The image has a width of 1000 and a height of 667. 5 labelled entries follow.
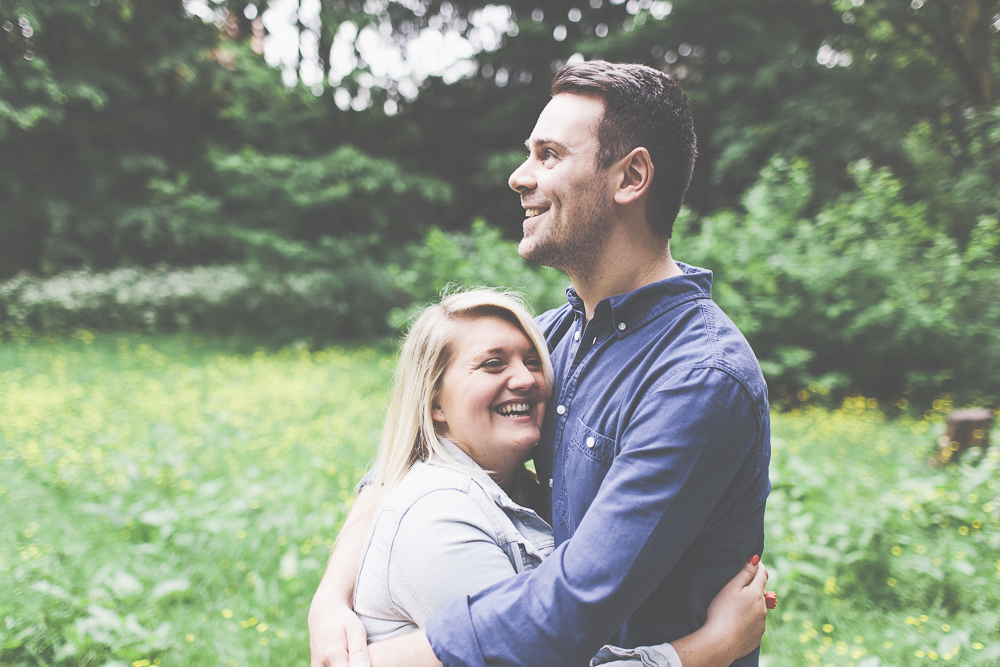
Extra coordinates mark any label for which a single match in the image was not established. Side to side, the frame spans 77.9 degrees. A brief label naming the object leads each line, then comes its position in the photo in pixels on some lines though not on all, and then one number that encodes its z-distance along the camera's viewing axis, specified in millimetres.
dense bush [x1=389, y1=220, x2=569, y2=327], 8656
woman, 1348
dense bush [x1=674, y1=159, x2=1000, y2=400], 7793
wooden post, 4938
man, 1127
